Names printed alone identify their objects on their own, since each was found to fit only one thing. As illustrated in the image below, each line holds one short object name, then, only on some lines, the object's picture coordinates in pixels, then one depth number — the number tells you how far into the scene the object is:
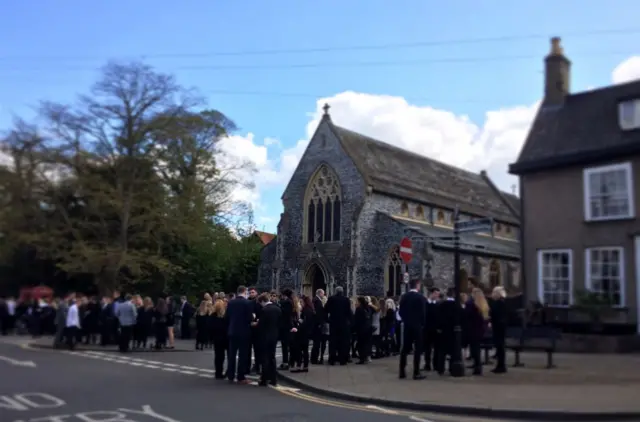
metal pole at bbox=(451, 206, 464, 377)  12.55
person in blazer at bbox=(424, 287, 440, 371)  13.45
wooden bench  13.79
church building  37.41
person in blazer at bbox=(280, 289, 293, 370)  13.70
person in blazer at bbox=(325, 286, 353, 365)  15.33
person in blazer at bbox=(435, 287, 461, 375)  12.98
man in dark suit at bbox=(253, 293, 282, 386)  12.22
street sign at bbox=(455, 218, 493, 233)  12.88
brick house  19.06
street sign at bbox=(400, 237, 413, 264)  16.89
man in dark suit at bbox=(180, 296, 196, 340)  25.77
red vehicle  34.00
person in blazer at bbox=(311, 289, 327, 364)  15.65
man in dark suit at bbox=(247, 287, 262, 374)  12.90
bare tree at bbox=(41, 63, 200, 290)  32.91
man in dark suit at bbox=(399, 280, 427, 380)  12.51
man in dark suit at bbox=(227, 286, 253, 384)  12.66
